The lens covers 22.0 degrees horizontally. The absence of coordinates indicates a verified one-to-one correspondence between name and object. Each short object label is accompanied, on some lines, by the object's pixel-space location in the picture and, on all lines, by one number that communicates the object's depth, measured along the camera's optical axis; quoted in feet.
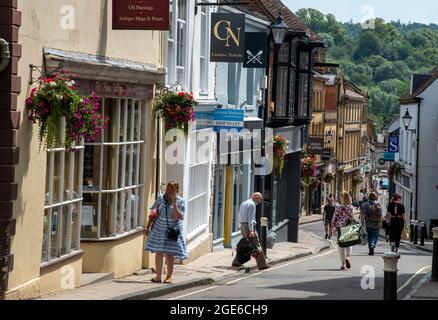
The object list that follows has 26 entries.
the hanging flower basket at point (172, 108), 67.00
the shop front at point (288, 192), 129.59
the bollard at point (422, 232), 138.82
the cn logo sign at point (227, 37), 81.46
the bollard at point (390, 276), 44.86
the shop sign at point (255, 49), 99.76
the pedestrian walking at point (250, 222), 74.54
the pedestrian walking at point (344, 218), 77.25
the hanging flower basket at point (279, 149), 113.09
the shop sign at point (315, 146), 228.22
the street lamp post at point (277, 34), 88.63
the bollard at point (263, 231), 84.69
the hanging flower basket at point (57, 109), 46.34
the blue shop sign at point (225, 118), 84.23
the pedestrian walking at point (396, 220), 92.73
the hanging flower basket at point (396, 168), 228.02
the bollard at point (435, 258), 63.00
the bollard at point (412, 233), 148.76
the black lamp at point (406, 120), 183.52
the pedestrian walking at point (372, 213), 92.02
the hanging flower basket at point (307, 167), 160.66
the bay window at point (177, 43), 72.74
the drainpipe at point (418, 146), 208.44
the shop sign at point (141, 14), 54.44
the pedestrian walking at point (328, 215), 147.33
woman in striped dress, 58.90
